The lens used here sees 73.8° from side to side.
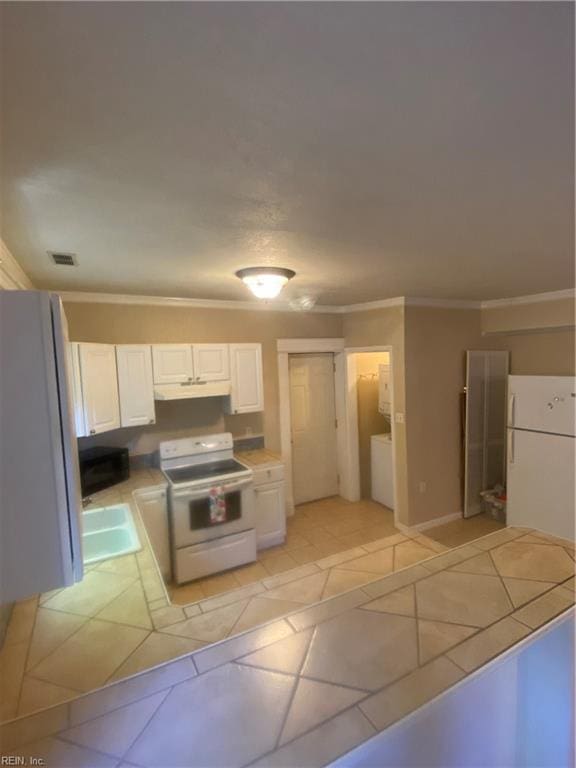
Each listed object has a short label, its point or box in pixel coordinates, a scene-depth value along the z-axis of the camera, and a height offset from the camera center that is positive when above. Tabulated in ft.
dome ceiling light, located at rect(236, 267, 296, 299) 8.15 +1.87
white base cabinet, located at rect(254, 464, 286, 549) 12.30 -4.66
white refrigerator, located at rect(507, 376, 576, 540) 11.39 -3.10
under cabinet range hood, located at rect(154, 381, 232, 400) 11.36 -0.72
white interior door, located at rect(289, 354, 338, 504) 15.75 -2.63
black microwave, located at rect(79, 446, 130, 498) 10.08 -2.70
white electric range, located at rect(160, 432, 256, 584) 10.61 -4.17
